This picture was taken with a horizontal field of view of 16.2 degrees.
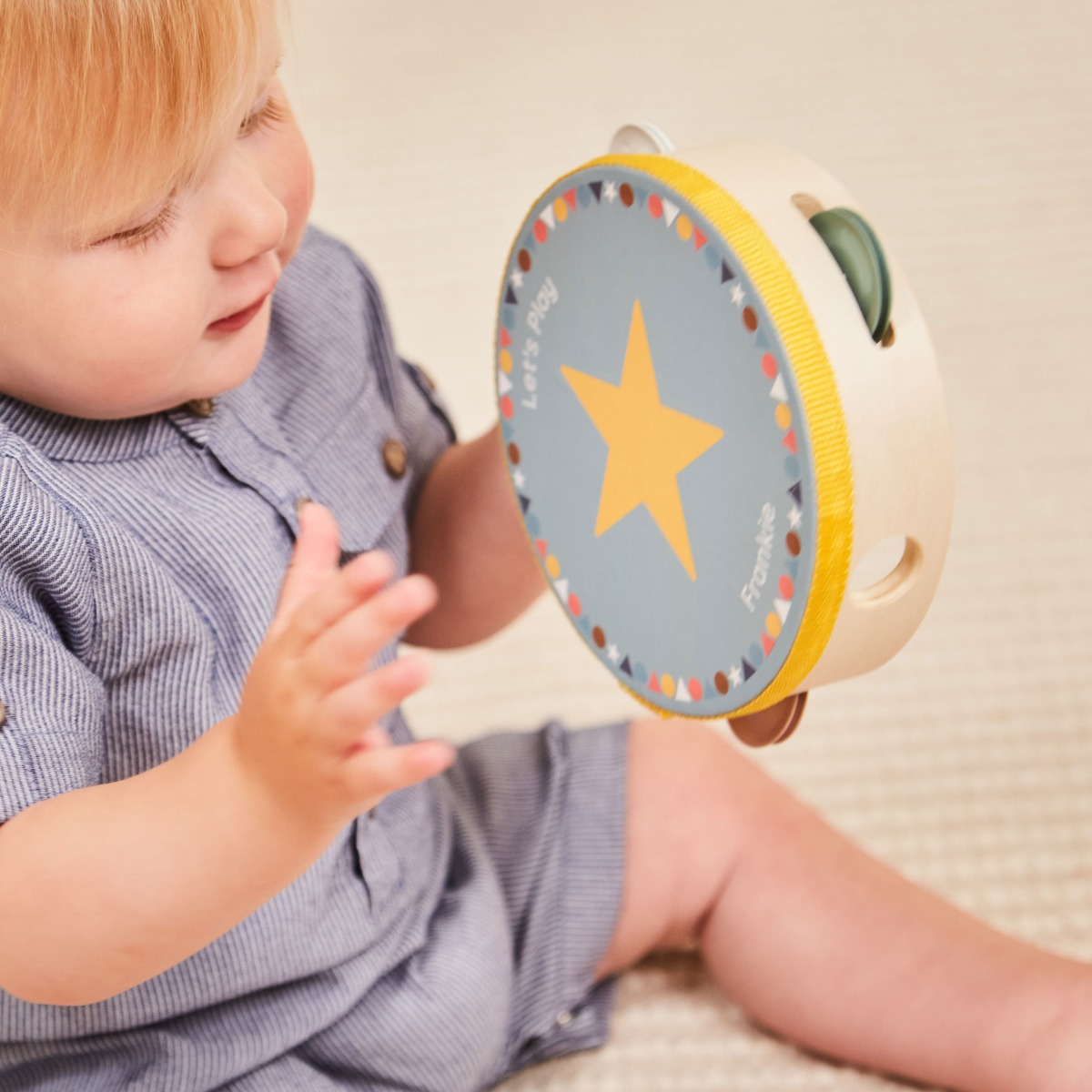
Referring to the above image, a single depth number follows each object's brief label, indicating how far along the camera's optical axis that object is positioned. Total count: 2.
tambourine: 0.97
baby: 0.96
